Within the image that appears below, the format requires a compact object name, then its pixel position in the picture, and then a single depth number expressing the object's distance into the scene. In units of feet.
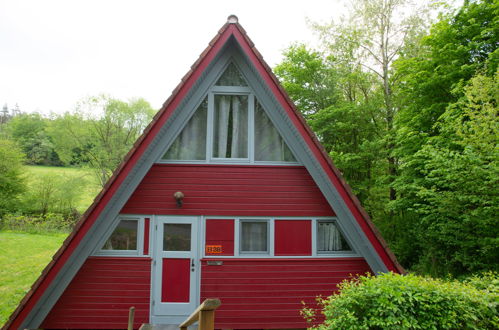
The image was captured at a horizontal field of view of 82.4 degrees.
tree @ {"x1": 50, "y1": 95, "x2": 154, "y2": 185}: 98.12
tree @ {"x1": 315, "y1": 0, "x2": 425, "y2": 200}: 47.70
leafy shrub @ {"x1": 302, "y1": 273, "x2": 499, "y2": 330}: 10.93
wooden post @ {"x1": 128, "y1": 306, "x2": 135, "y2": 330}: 14.07
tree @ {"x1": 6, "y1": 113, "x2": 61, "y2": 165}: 117.19
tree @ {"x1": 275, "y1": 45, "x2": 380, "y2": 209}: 49.06
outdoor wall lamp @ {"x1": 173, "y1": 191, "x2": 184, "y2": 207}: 17.12
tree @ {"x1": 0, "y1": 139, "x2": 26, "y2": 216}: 69.92
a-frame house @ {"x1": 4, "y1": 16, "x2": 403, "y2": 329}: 16.51
